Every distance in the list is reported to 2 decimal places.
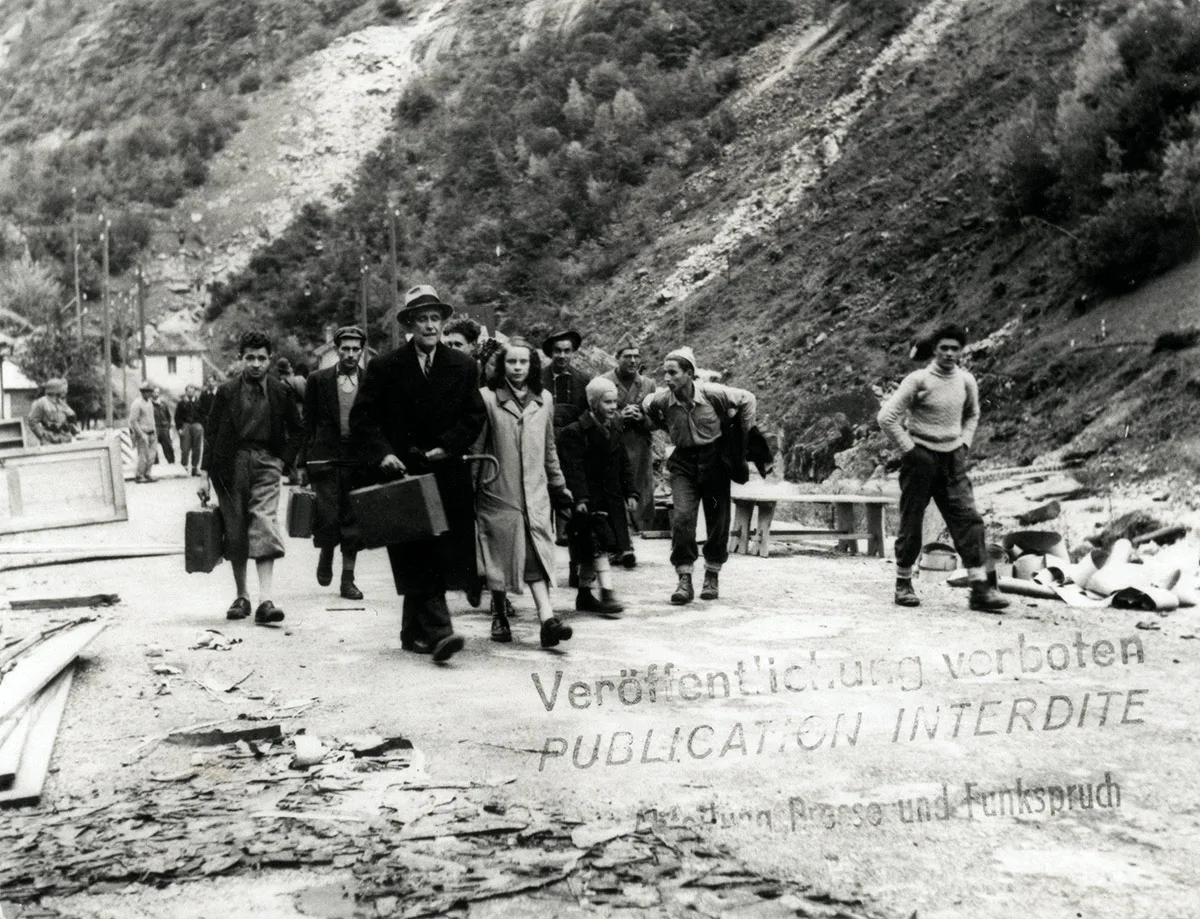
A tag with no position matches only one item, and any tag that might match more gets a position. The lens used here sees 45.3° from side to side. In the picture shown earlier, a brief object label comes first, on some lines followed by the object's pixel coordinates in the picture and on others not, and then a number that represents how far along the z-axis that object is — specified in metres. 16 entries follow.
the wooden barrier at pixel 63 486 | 13.05
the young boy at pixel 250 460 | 9.15
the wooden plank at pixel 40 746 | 5.02
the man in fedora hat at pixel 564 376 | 10.74
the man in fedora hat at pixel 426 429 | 7.78
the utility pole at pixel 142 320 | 61.28
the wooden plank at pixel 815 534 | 13.83
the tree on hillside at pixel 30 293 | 74.19
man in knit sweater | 9.80
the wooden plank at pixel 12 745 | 5.11
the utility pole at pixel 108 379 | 47.12
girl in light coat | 8.00
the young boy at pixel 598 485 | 9.44
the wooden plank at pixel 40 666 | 6.19
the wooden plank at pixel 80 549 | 13.52
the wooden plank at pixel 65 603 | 10.12
